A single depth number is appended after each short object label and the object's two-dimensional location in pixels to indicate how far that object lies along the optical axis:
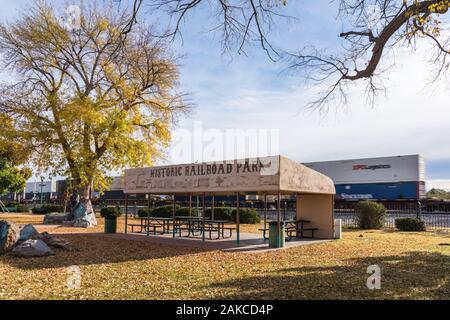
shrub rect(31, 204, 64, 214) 38.88
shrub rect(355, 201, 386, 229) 23.30
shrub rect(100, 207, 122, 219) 32.94
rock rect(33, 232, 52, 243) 13.05
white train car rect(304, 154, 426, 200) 36.84
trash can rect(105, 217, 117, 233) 19.30
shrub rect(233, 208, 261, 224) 27.25
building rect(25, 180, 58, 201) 74.94
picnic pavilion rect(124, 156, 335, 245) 12.84
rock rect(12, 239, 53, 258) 11.37
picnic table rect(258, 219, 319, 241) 17.21
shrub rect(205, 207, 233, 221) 27.88
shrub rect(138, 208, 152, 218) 31.76
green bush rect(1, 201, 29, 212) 44.78
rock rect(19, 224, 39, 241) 12.71
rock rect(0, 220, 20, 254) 11.66
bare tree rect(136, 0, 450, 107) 7.41
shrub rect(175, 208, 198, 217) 27.88
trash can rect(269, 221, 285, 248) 13.81
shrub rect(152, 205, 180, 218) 29.16
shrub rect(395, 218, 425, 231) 21.94
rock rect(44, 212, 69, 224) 25.95
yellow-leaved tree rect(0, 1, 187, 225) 23.80
